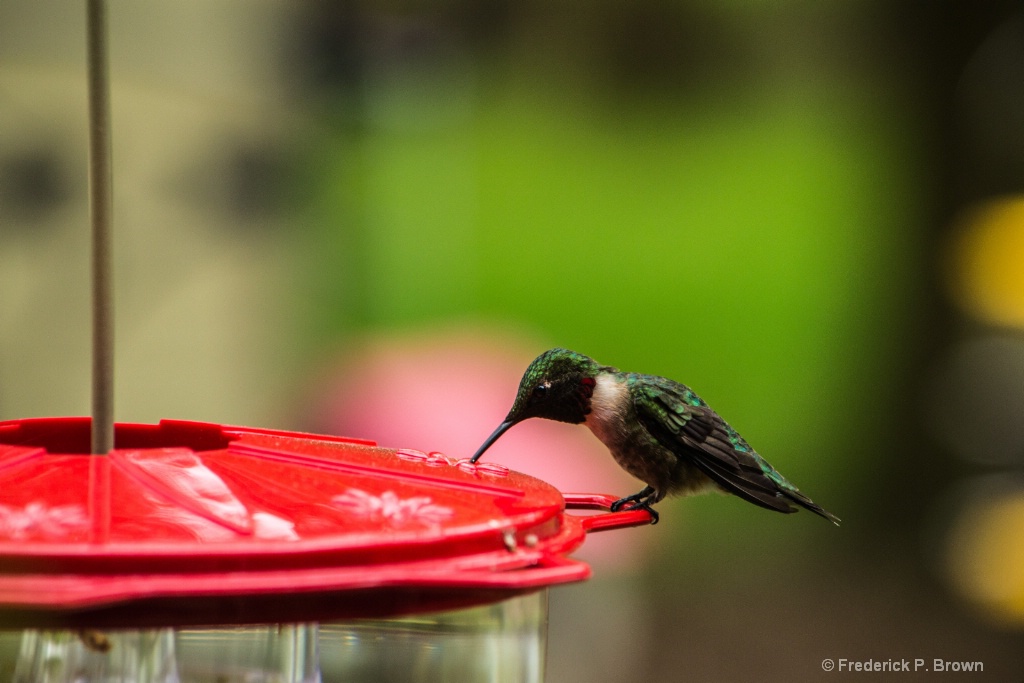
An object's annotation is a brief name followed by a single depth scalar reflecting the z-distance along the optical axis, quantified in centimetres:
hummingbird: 257
